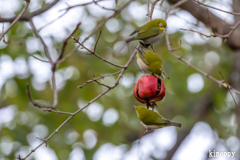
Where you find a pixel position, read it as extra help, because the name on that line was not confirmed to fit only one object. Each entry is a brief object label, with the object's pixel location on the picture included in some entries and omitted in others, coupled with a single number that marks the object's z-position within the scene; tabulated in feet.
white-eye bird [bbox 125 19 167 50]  22.77
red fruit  18.43
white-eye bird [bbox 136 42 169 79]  20.15
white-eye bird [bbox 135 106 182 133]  19.34
